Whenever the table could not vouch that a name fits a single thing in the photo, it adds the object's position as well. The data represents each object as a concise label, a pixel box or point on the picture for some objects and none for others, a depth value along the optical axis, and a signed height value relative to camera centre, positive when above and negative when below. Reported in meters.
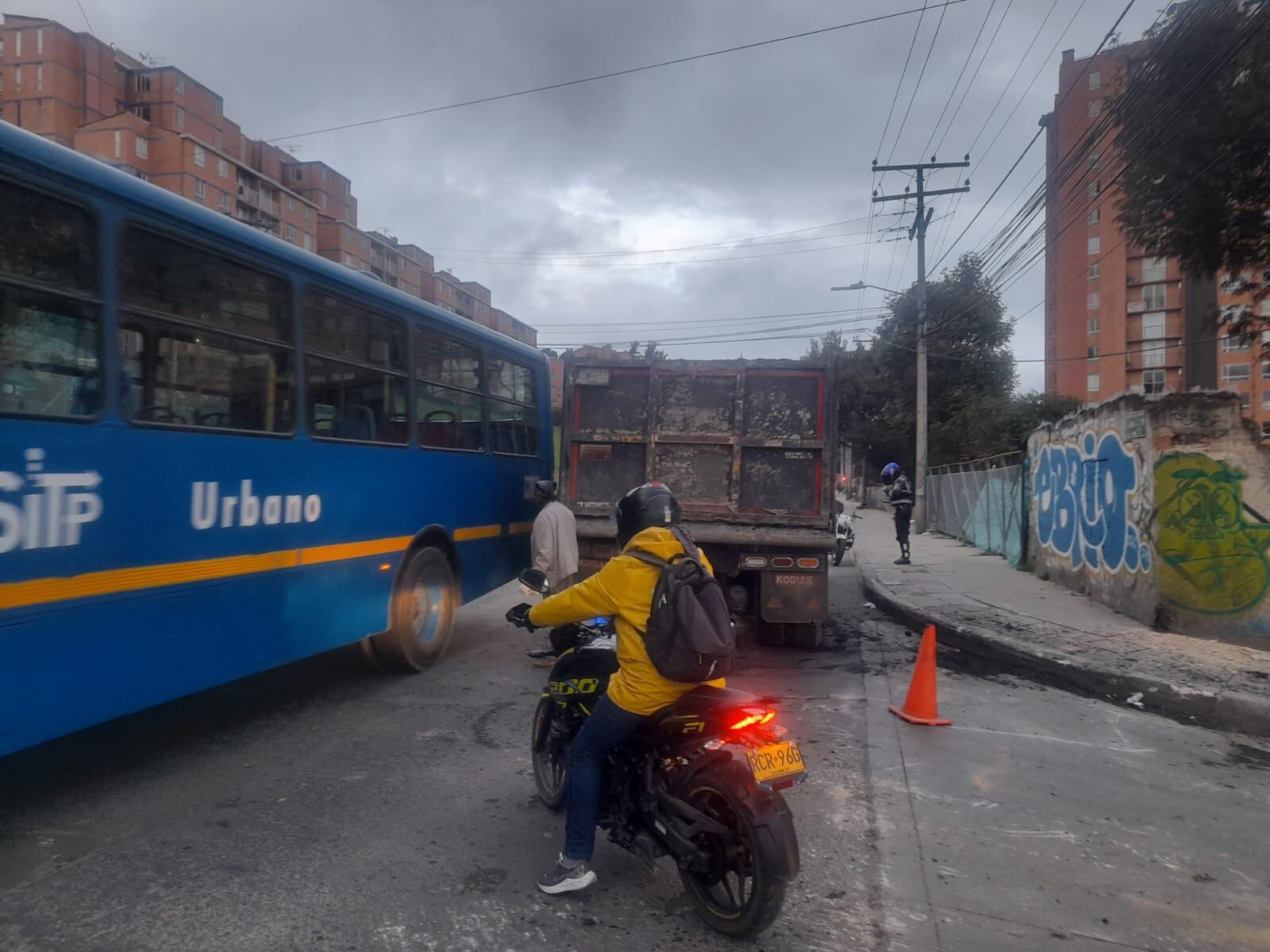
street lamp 25.77 +1.34
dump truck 8.02 +0.06
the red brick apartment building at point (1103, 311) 59.00 +11.07
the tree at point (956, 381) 30.12 +3.65
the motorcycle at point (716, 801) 3.01 -1.22
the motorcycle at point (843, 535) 16.83 -1.32
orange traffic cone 6.16 -1.58
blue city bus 3.78 +0.09
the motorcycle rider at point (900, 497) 15.32 -0.50
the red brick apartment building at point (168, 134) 46.31 +19.74
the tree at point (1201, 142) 9.39 +3.63
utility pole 25.94 +4.64
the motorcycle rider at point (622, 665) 3.30 -0.74
